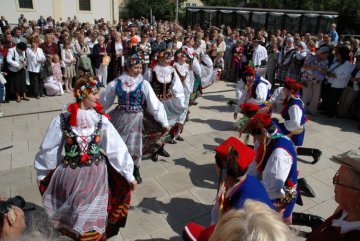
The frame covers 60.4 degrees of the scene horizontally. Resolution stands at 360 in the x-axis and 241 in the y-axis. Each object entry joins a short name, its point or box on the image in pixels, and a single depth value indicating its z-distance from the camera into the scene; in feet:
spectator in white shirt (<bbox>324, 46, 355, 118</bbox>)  26.43
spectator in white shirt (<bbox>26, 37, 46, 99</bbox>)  28.09
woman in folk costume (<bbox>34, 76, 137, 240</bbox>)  9.48
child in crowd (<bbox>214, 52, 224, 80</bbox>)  38.08
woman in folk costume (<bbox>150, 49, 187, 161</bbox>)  18.15
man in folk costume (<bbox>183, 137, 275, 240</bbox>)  7.67
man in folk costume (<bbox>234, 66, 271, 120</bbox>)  19.66
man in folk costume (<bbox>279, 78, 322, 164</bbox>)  15.83
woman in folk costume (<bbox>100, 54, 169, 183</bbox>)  14.34
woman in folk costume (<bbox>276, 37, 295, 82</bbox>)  33.12
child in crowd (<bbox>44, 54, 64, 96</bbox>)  30.30
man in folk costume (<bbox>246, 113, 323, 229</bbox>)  10.17
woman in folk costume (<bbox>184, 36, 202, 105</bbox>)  25.52
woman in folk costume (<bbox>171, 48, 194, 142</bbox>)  21.33
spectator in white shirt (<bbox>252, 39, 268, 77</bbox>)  34.99
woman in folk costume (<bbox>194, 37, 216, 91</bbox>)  29.27
